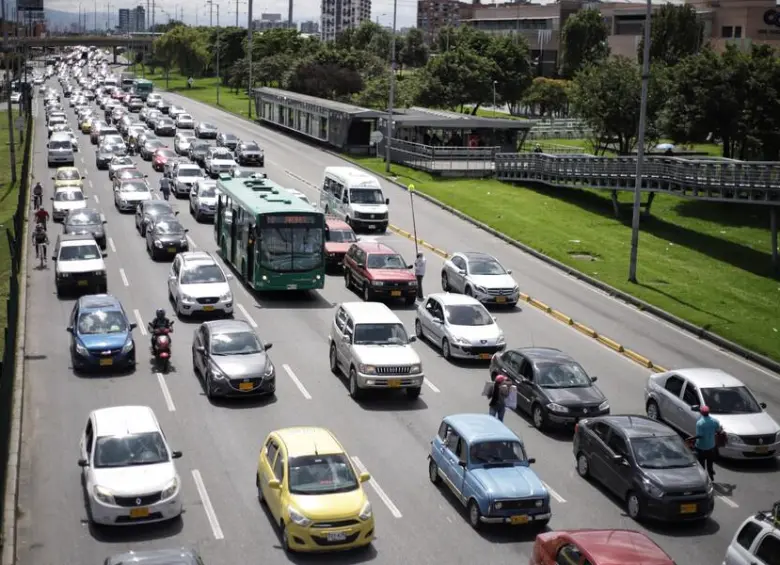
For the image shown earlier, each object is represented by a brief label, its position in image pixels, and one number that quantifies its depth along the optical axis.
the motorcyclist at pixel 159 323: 27.87
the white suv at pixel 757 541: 15.09
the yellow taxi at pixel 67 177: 54.12
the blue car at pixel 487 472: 18.48
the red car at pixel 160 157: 65.06
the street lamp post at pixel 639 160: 36.78
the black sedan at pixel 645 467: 19.23
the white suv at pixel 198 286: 32.25
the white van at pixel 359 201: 47.00
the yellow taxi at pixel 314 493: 17.11
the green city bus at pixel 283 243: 34.09
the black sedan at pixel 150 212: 43.66
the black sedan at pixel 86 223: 41.56
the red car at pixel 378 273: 35.09
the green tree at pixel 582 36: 143.00
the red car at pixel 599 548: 14.87
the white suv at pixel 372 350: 25.48
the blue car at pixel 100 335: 26.91
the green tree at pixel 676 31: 114.00
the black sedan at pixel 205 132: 84.00
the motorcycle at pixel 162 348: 27.42
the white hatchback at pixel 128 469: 17.91
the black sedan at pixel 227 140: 75.50
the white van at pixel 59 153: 67.75
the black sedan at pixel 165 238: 40.72
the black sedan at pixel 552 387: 23.91
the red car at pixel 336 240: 40.00
